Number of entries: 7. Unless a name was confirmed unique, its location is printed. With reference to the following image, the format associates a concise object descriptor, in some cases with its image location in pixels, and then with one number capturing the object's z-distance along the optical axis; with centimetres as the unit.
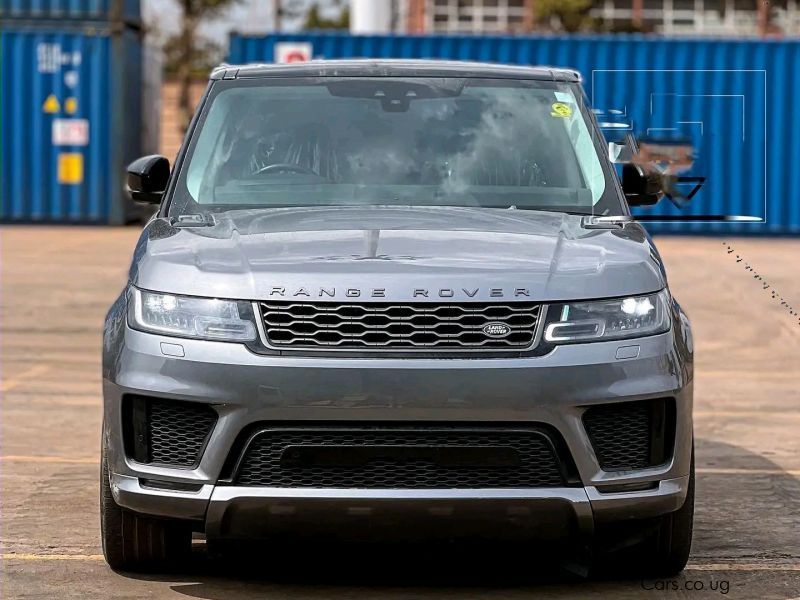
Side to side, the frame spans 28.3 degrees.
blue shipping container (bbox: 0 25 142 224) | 2681
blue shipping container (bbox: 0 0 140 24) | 2703
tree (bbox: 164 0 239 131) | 5250
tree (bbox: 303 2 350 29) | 7256
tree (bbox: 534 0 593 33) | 6219
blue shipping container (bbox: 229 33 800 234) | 2553
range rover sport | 459
